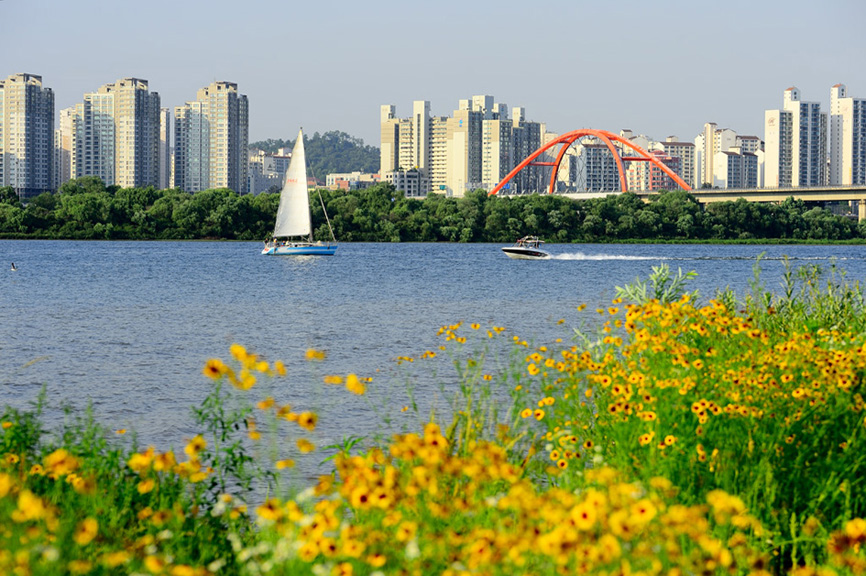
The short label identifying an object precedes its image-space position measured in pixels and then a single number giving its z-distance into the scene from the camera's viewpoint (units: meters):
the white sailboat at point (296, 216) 114.12
